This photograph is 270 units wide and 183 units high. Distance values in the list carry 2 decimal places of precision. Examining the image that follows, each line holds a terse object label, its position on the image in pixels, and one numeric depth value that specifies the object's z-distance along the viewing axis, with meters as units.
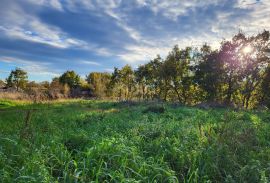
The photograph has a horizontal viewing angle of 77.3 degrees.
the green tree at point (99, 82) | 33.36
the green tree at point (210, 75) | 19.29
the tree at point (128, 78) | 29.76
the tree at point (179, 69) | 22.17
